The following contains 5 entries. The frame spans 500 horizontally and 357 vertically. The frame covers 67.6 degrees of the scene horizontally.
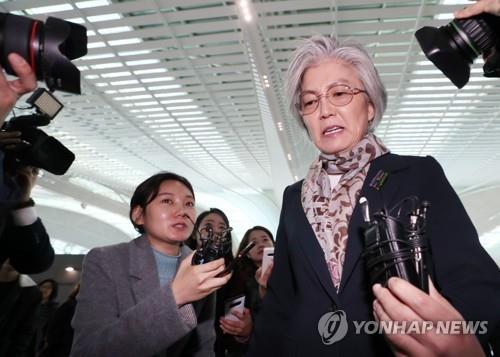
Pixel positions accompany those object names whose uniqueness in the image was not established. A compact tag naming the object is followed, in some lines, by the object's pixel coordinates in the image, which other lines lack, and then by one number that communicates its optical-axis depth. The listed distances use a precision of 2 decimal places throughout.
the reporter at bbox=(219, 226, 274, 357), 1.93
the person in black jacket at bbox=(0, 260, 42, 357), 1.57
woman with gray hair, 0.54
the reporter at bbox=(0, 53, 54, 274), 1.40
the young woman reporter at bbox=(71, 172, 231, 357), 1.09
